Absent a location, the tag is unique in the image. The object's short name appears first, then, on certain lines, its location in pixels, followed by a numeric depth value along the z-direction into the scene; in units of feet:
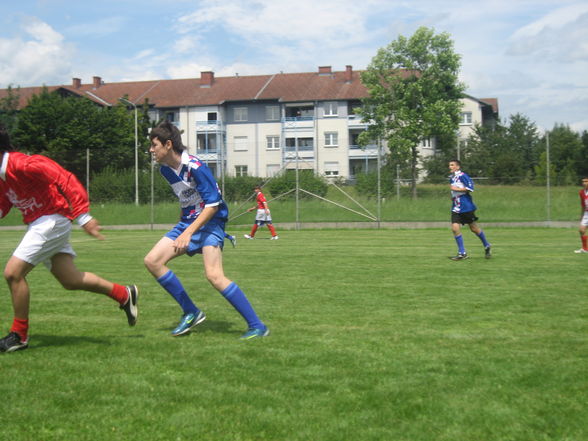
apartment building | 222.89
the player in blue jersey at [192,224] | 18.51
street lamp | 97.96
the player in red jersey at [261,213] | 74.13
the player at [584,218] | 48.65
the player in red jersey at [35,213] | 17.34
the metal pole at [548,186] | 86.74
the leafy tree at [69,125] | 179.52
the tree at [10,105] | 208.92
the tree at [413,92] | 175.73
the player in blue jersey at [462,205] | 44.39
